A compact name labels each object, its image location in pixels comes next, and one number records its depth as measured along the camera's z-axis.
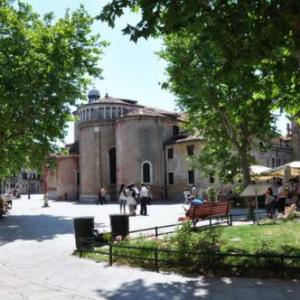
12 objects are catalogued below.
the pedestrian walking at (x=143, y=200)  27.84
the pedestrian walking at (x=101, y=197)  45.98
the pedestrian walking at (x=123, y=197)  27.84
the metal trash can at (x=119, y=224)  14.10
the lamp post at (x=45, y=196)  43.80
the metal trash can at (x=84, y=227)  13.30
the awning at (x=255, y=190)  18.73
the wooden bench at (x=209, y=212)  17.33
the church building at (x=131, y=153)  52.00
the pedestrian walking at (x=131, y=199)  26.94
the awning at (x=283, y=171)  28.77
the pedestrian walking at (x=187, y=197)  37.91
